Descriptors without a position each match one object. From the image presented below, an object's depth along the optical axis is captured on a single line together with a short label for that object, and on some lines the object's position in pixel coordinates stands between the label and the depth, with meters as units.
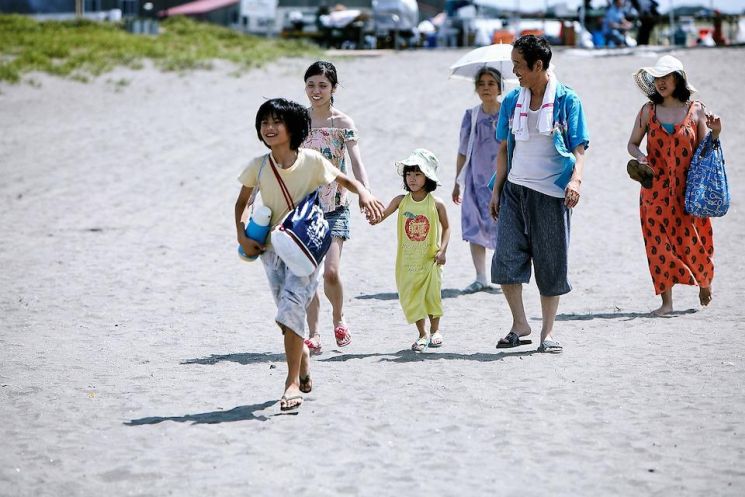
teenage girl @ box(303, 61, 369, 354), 14.64
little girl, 14.82
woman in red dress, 17.09
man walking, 14.07
